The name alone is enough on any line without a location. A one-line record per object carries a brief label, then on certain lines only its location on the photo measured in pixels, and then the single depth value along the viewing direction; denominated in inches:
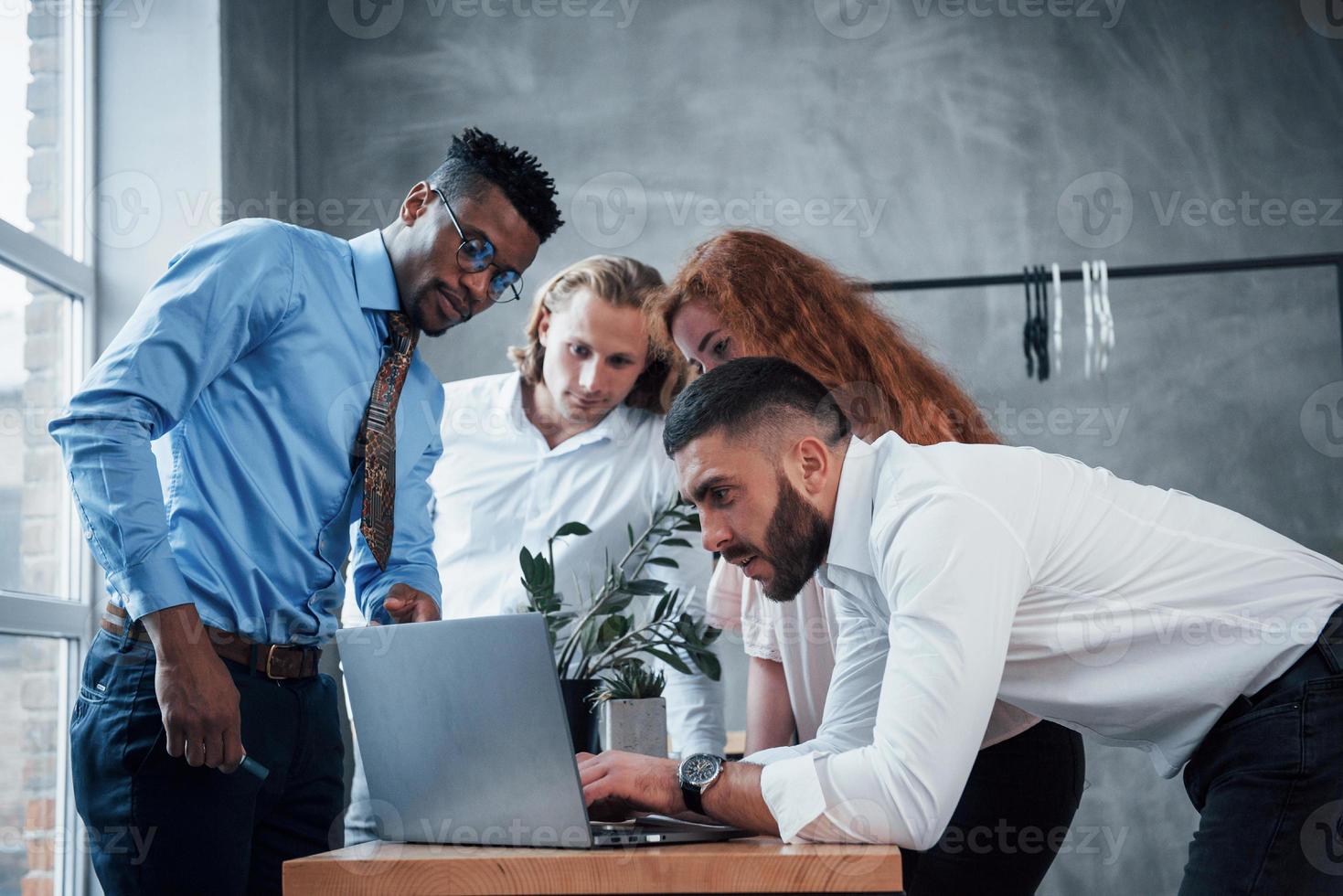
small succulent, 72.3
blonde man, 107.2
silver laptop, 46.8
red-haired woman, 72.4
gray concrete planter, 71.0
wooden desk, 43.3
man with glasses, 57.8
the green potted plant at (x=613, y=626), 77.0
